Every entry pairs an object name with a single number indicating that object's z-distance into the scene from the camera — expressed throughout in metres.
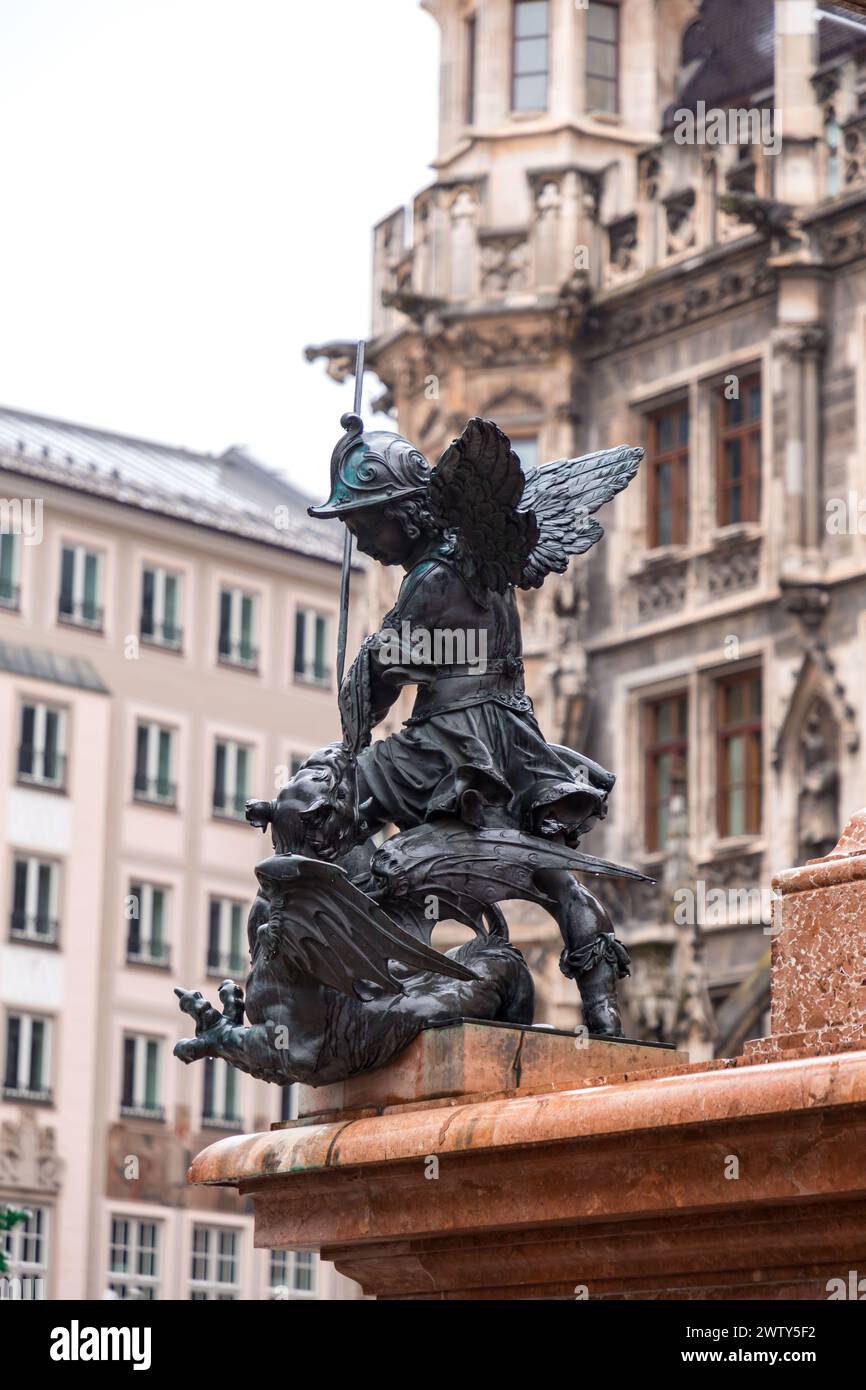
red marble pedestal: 11.18
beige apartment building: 72.43
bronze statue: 13.70
